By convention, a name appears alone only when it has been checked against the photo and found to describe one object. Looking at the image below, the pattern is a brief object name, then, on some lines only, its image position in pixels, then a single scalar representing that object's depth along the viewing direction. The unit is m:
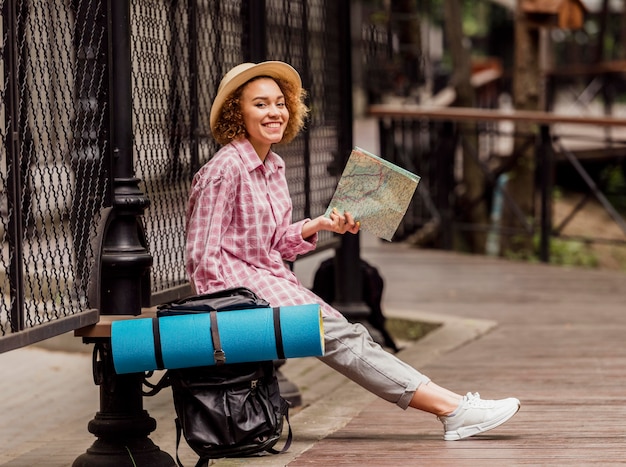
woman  6.89
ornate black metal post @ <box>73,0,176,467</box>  6.90
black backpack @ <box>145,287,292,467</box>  6.50
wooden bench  6.82
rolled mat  6.37
